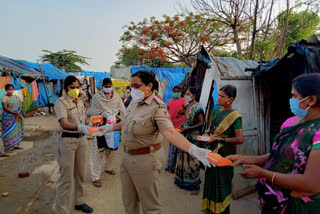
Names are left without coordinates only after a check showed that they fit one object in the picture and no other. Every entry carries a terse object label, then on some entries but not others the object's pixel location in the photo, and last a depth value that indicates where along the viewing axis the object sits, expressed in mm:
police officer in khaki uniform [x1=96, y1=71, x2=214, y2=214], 1920
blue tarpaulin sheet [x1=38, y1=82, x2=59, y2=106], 12977
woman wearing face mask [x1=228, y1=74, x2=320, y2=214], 1188
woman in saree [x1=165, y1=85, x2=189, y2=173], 4535
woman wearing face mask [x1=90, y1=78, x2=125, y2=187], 3777
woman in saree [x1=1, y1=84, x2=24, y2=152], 5581
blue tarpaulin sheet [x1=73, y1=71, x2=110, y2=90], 18791
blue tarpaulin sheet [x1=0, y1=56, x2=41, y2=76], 8789
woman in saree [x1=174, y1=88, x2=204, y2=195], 3695
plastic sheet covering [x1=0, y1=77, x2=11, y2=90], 8618
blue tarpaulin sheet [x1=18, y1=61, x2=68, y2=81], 12438
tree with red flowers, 11524
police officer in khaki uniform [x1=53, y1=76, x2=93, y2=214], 2629
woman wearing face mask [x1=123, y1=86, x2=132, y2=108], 6623
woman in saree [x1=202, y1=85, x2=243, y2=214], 2508
